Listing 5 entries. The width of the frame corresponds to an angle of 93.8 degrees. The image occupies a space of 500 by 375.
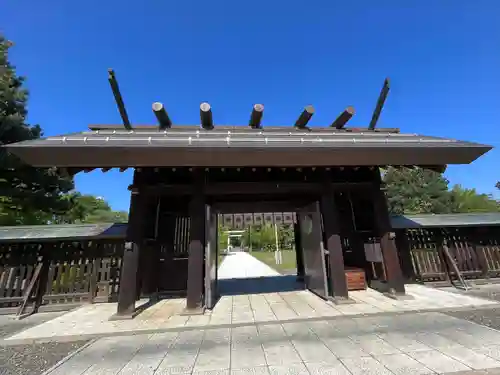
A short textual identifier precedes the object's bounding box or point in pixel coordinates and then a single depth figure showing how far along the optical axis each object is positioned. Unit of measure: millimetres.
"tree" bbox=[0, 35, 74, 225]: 8672
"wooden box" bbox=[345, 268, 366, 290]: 6312
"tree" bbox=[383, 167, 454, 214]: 22766
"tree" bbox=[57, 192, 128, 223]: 14352
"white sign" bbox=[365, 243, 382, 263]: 5739
